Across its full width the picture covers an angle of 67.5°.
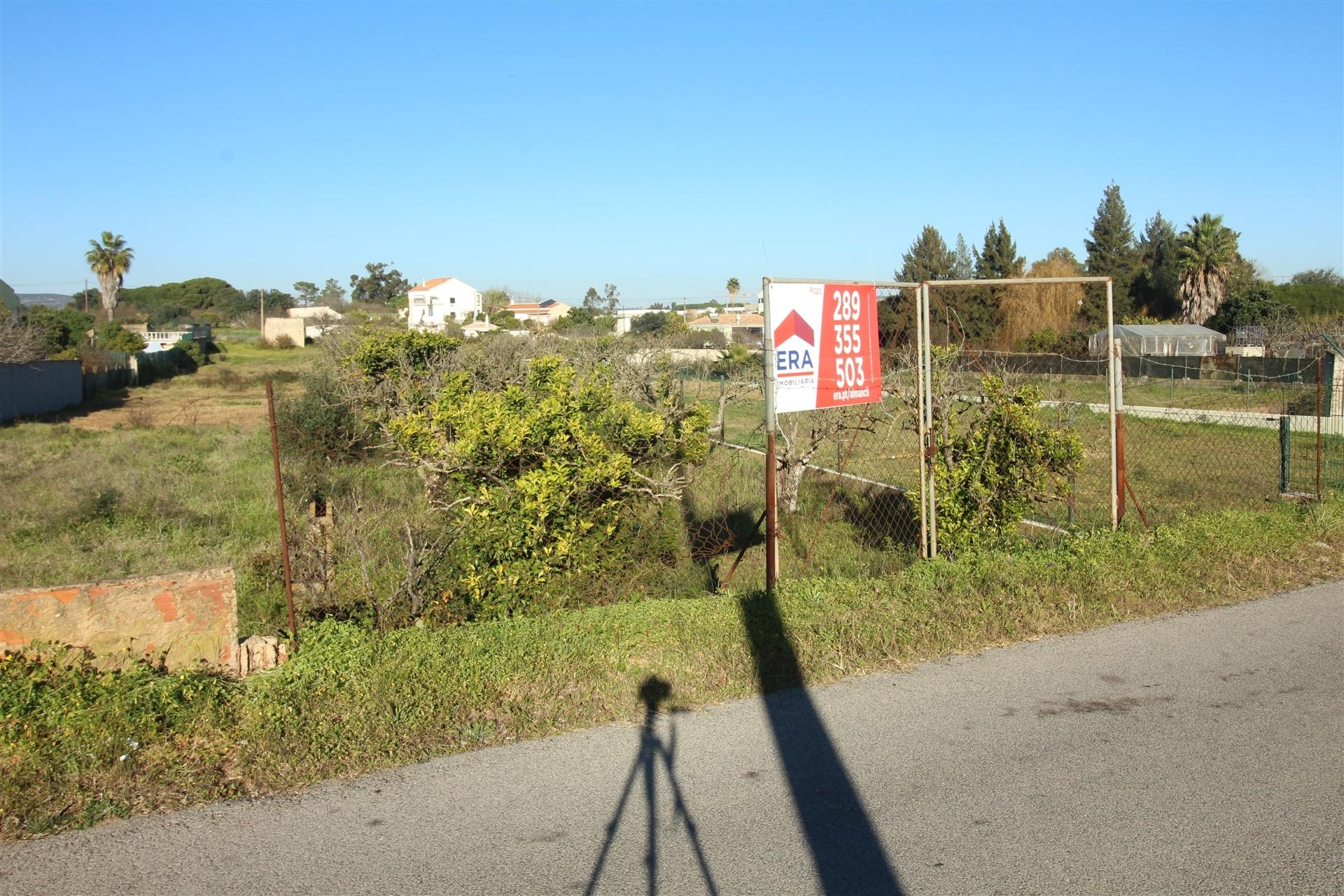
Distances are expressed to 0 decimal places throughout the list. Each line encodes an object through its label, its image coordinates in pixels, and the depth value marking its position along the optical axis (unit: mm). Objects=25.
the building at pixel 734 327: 42906
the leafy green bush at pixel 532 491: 6695
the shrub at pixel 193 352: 53625
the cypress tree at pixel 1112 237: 66938
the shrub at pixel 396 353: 15047
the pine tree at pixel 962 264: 39312
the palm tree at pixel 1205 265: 49000
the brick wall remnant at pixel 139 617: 5047
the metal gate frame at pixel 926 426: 6414
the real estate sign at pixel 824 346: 6535
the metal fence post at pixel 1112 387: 7609
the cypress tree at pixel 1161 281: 54531
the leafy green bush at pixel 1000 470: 7988
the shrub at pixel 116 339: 49562
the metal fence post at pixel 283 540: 5445
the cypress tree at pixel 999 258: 52075
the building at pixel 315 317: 48050
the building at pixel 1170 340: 41344
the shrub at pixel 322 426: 19562
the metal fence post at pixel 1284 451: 10711
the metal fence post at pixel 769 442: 6357
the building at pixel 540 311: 75319
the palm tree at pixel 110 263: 68375
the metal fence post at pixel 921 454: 7344
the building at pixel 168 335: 60250
